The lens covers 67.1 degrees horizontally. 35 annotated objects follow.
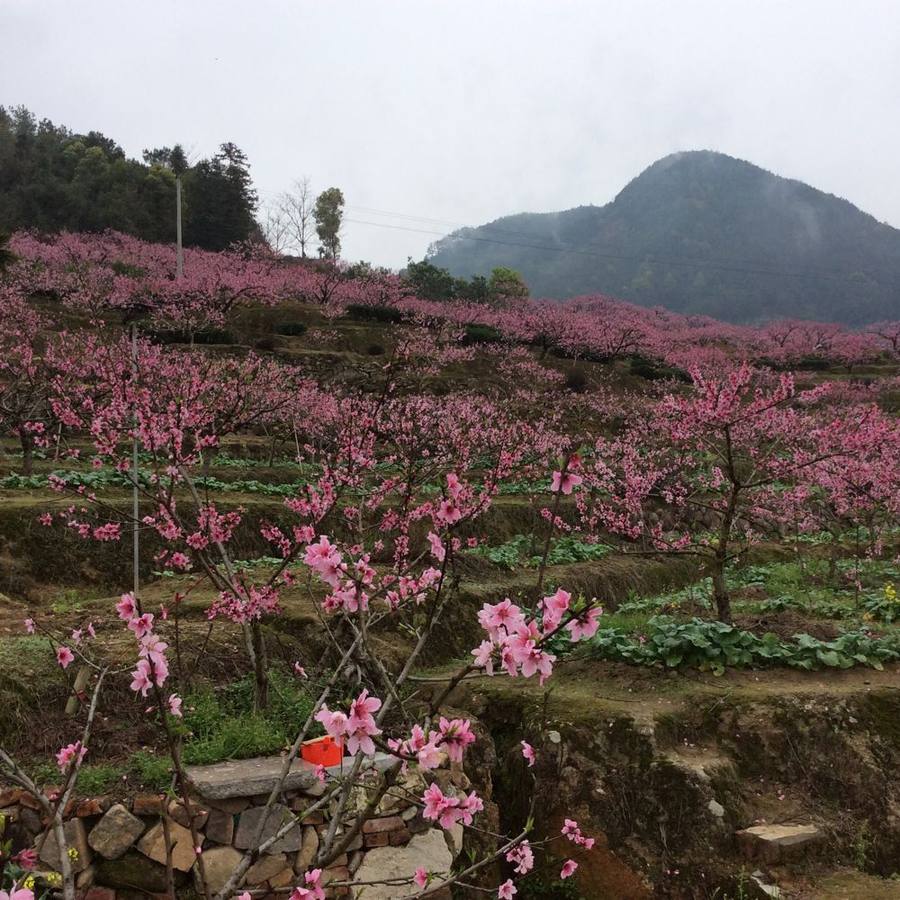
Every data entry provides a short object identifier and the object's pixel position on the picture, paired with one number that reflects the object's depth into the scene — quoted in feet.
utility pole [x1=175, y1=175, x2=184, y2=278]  103.19
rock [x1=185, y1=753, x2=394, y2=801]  13.93
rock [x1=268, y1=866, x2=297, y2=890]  14.17
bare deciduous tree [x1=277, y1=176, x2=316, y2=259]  180.55
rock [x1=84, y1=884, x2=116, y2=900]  13.06
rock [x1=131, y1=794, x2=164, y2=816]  13.53
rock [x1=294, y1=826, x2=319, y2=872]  14.57
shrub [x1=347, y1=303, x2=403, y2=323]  109.60
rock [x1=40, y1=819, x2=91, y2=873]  12.91
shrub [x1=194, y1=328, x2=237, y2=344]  83.50
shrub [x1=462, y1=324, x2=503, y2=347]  107.76
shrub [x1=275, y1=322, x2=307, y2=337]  95.09
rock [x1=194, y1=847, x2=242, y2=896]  13.65
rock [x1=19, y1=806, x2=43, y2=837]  13.33
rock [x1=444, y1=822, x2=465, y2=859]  16.08
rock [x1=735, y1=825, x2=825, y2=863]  14.90
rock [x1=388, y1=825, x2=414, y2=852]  15.60
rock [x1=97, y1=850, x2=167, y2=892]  13.24
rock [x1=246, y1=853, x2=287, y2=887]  13.99
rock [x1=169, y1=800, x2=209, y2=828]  13.64
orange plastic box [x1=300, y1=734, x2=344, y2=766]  14.34
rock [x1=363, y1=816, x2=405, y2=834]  15.34
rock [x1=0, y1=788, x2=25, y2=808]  13.28
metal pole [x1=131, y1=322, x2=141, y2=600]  16.88
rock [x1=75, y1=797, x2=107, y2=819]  13.25
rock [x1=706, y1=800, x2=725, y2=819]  15.92
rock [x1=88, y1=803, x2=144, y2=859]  13.25
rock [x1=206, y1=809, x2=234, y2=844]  13.96
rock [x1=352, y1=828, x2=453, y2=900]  14.78
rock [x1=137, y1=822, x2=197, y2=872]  13.41
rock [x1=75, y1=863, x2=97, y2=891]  12.95
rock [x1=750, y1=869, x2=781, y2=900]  14.28
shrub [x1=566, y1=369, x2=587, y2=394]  97.66
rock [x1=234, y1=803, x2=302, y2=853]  14.06
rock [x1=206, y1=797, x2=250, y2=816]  14.05
